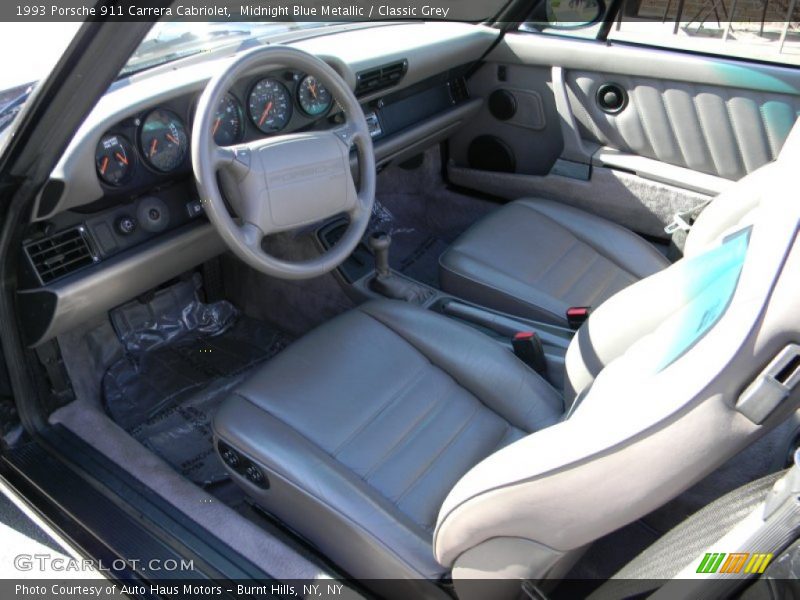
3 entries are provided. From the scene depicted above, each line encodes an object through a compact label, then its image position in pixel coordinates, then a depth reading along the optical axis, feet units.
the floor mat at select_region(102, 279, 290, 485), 6.95
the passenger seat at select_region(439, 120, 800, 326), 7.27
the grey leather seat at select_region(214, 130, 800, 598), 2.71
